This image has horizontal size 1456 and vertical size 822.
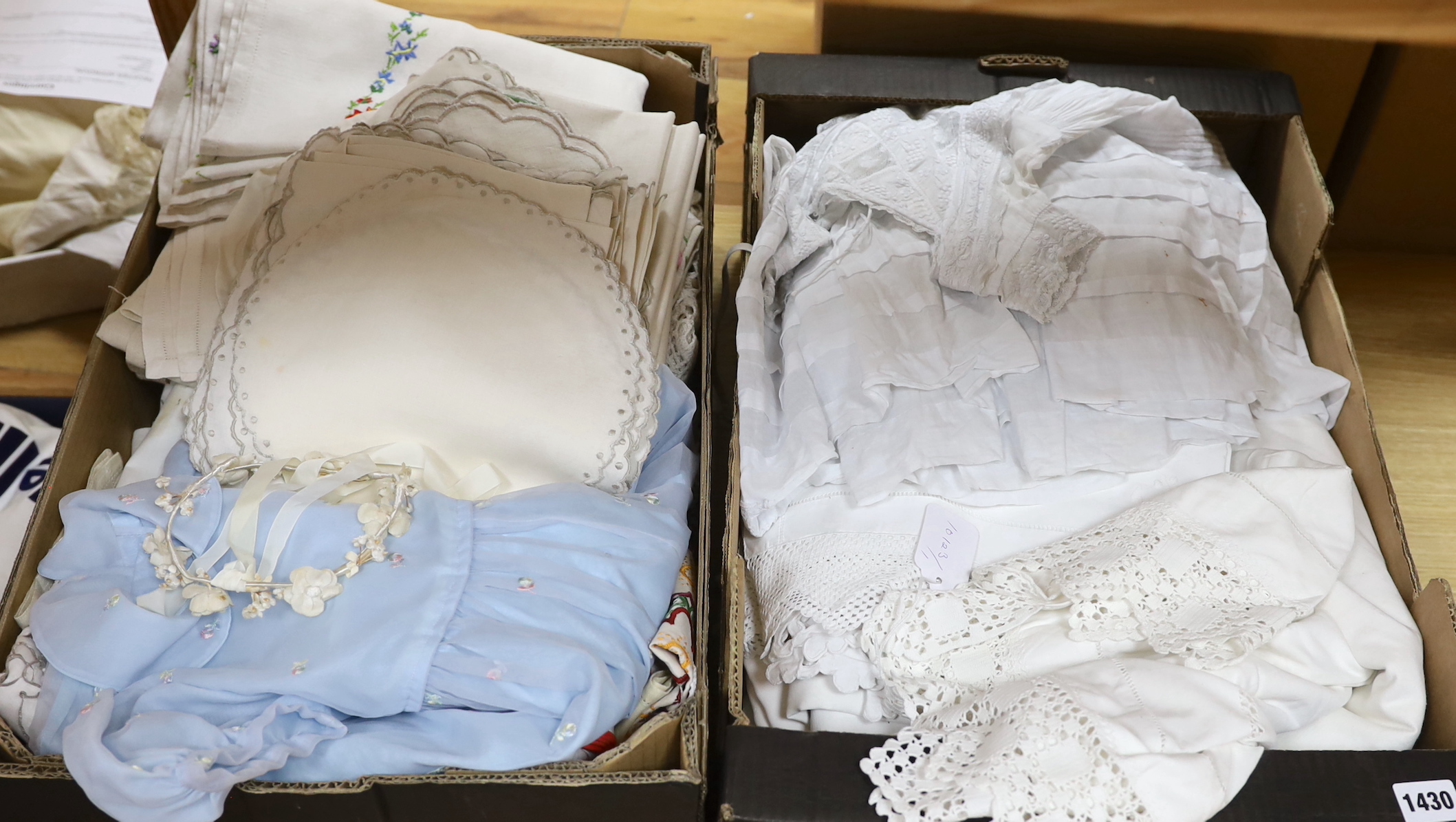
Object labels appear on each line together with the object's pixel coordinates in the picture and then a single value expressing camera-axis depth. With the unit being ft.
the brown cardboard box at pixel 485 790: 2.29
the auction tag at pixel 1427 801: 2.26
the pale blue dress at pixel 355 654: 2.26
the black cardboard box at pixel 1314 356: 2.29
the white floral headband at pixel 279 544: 2.49
